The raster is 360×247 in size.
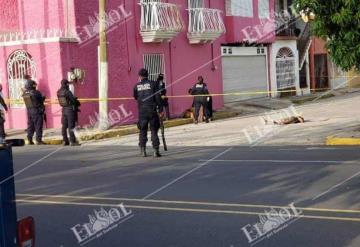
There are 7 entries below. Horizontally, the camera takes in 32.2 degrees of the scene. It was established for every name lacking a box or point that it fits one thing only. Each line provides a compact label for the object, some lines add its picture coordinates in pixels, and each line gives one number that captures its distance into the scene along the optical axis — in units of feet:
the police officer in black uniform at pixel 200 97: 72.38
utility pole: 62.69
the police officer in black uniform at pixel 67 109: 52.06
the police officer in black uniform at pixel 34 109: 54.24
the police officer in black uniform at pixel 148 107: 41.32
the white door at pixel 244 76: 93.04
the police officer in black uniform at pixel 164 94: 69.71
